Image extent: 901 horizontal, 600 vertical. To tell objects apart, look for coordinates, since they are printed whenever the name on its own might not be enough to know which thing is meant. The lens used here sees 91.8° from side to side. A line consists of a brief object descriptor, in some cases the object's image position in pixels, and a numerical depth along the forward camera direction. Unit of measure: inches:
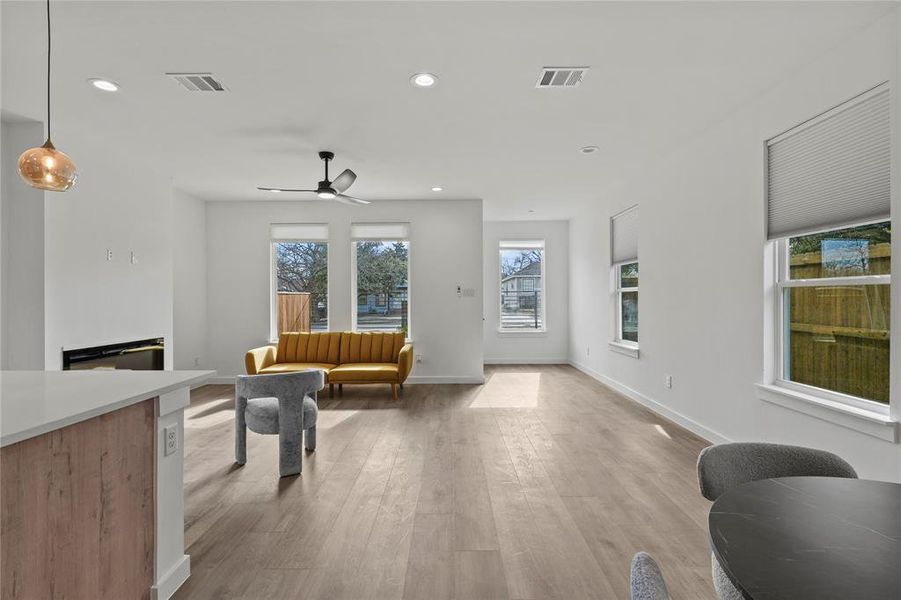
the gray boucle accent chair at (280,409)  123.6
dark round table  28.2
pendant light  79.3
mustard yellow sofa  237.5
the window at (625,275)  221.5
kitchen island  50.1
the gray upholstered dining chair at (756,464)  54.6
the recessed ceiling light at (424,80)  115.2
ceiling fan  171.6
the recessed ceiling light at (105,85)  118.7
